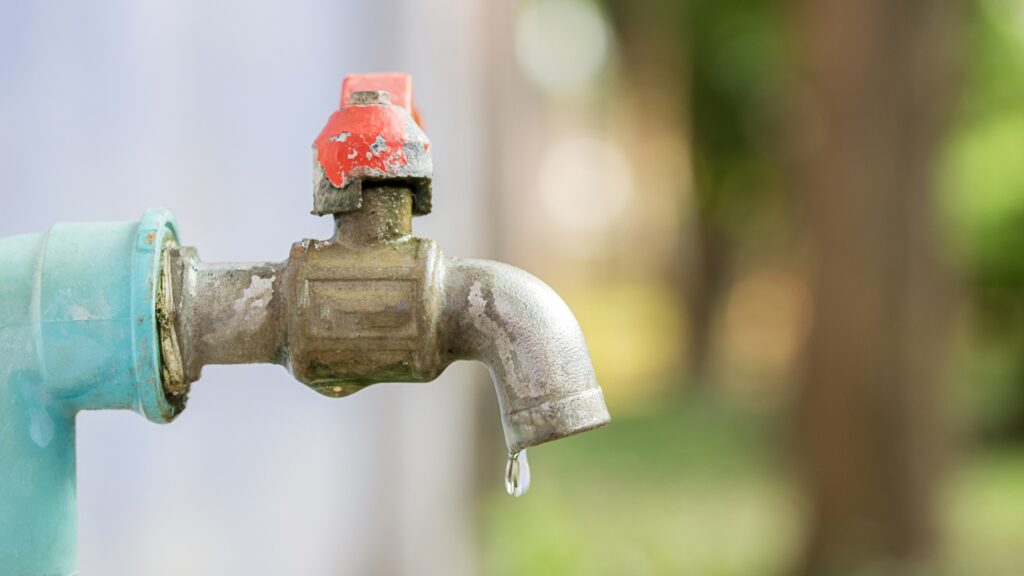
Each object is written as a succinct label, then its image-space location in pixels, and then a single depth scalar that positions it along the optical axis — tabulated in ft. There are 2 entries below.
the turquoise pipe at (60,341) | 1.37
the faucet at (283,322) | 1.37
